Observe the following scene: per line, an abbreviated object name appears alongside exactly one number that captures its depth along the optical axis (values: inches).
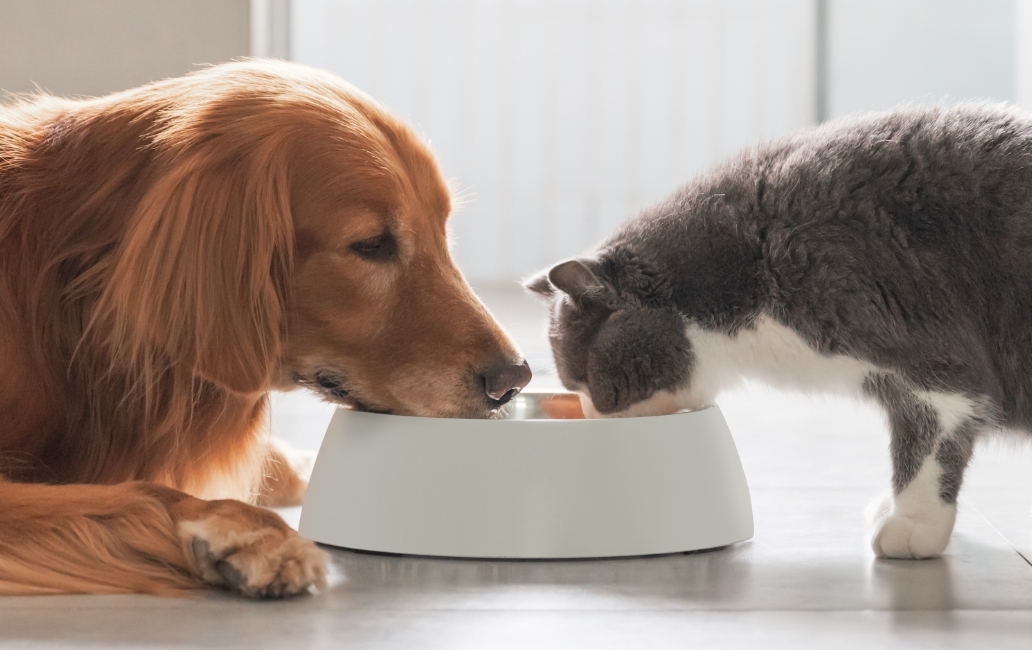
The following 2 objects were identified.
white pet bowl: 45.7
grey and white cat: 47.7
